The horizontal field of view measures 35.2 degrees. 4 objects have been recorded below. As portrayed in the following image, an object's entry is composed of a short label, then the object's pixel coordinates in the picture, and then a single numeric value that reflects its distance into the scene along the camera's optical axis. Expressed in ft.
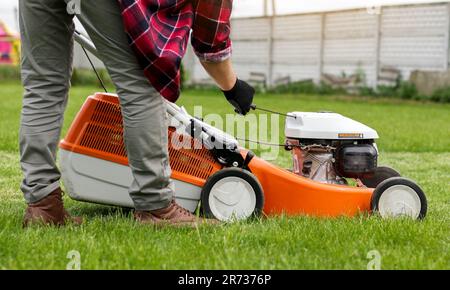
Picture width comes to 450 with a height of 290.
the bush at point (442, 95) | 36.88
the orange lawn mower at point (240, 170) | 8.21
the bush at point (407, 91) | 38.73
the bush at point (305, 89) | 44.04
